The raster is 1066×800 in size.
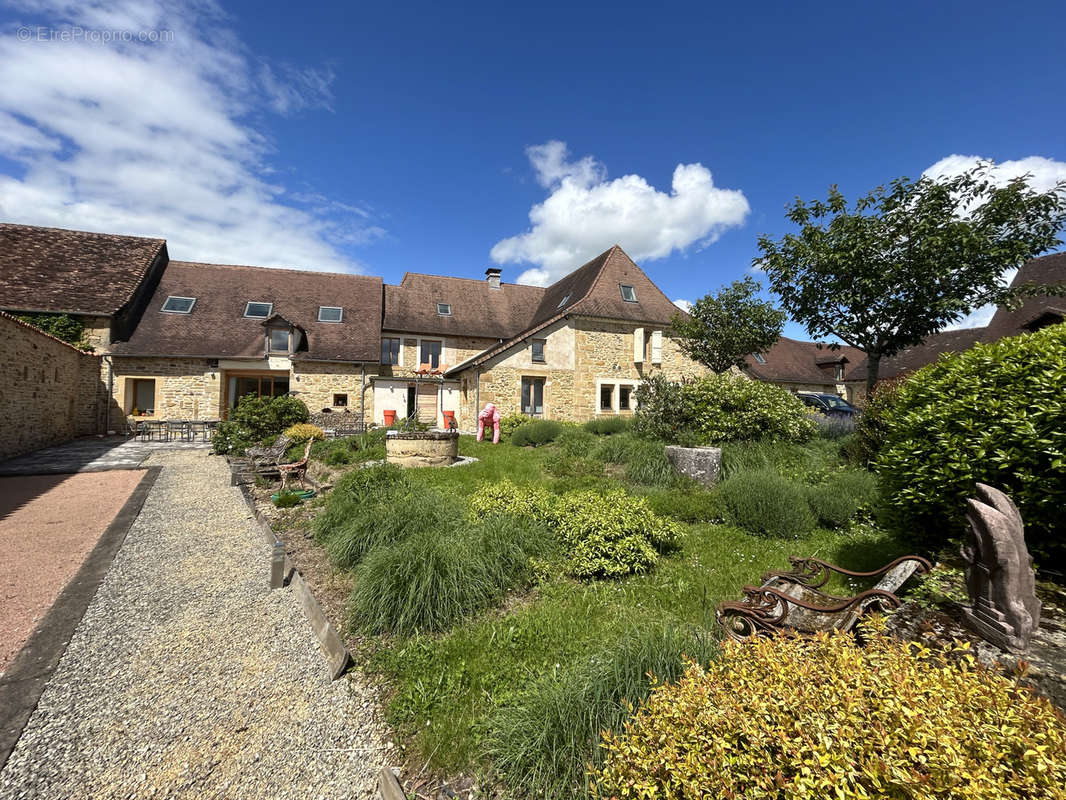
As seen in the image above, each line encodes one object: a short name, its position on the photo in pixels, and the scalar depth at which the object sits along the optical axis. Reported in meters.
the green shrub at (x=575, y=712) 2.06
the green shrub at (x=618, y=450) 8.45
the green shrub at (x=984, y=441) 2.83
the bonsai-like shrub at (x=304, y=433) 13.84
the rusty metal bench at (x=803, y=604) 2.50
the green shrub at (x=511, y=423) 14.91
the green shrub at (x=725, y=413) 8.55
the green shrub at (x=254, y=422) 13.27
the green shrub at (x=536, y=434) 12.64
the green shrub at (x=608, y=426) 13.03
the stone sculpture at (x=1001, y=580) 2.09
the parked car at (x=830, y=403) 15.71
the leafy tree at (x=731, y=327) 14.62
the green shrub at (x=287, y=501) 7.64
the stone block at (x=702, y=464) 6.99
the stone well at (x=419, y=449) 9.57
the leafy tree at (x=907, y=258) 8.43
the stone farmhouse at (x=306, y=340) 16.91
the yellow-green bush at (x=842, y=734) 1.19
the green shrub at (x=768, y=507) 5.31
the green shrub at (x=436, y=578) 3.65
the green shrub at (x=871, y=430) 7.16
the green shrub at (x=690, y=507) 5.91
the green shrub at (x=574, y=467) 7.73
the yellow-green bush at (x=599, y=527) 4.27
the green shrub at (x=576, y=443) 9.44
